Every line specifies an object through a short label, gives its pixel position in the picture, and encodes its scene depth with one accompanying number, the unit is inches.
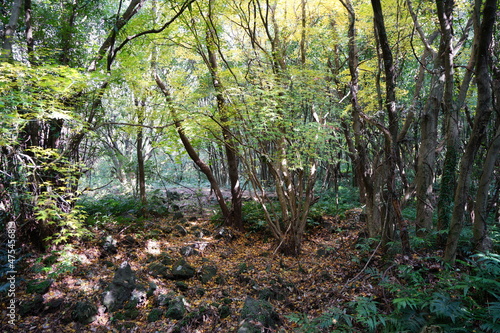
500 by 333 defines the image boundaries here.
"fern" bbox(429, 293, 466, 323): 93.2
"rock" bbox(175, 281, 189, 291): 188.5
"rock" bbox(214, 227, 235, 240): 301.9
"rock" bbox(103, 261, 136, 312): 158.7
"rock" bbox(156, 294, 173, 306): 166.7
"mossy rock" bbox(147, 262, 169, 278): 201.8
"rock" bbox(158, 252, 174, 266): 221.6
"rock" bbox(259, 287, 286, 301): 178.6
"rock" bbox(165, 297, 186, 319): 155.9
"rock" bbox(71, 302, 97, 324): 144.3
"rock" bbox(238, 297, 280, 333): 136.3
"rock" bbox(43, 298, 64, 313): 148.4
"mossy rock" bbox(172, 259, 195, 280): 202.4
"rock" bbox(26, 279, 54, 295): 159.0
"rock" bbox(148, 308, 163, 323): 153.9
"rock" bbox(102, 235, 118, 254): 224.8
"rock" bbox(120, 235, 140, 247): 245.3
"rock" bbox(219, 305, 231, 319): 159.3
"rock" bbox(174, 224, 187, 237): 305.0
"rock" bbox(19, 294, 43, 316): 144.5
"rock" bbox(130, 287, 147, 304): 167.0
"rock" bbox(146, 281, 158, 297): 175.0
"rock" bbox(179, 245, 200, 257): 252.4
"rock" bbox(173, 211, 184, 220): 356.0
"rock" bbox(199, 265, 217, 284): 203.5
